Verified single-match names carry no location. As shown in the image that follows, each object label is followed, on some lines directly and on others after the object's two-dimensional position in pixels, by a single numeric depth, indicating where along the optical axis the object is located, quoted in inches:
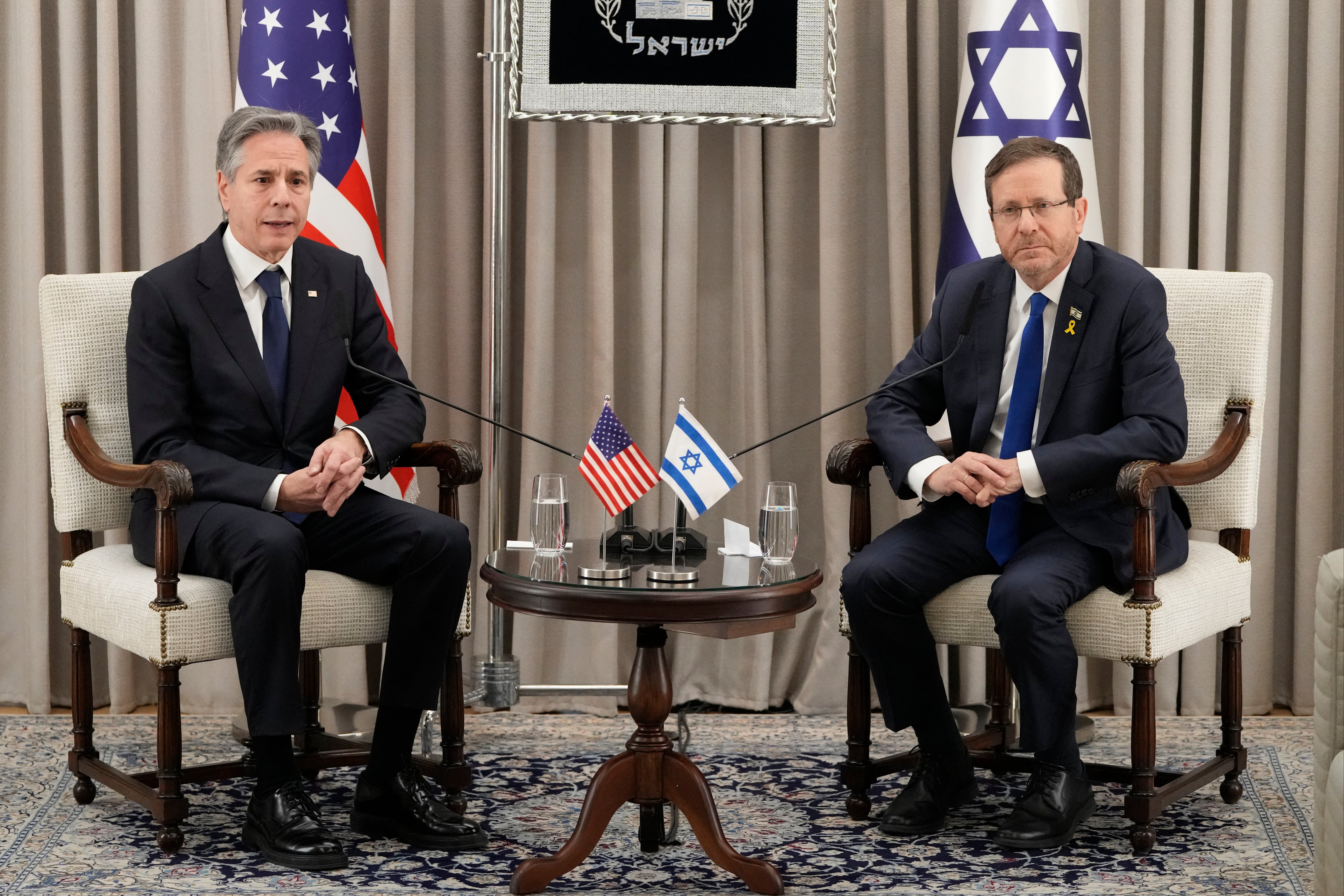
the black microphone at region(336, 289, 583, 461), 219.6
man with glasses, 221.0
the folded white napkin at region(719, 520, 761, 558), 214.4
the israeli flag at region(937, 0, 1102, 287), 274.1
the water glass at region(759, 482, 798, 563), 209.8
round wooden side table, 191.2
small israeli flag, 204.1
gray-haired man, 213.9
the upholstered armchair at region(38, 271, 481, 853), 214.7
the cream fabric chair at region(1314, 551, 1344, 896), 160.7
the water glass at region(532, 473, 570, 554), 210.5
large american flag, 273.9
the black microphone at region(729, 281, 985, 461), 224.7
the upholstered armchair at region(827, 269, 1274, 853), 219.6
